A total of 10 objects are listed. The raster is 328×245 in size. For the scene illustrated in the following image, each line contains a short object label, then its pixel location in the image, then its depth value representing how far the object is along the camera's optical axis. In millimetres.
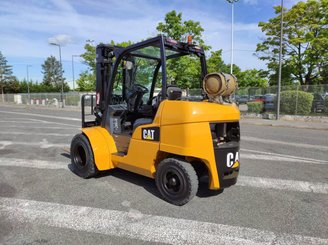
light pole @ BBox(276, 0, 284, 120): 17044
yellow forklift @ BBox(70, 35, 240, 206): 3932
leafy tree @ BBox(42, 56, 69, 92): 112875
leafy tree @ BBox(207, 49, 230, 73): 37431
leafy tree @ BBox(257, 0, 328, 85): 22672
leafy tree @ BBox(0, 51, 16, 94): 73988
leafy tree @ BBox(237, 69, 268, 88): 50750
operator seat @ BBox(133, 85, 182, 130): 4254
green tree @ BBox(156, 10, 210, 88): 24188
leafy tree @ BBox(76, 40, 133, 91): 38406
